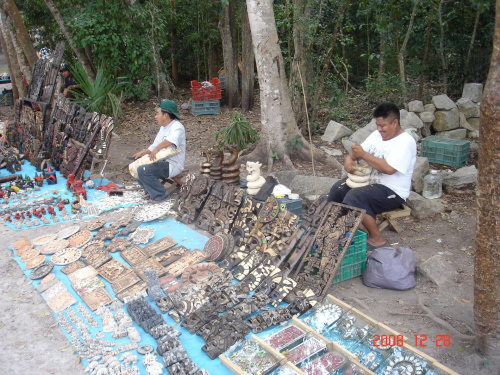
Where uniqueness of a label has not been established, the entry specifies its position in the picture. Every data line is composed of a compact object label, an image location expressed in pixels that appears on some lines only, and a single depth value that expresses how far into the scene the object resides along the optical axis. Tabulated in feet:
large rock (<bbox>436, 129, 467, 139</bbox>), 25.80
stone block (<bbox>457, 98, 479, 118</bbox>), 26.37
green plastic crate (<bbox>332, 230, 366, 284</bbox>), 12.87
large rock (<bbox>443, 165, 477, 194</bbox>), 18.86
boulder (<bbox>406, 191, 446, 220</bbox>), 17.12
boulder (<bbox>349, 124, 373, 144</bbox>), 25.49
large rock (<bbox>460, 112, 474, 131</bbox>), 26.22
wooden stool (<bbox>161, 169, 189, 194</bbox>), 20.43
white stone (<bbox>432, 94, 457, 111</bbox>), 26.11
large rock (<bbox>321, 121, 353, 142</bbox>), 27.02
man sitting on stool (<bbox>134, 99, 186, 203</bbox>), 19.07
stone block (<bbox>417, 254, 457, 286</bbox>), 12.71
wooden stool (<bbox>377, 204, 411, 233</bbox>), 15.30
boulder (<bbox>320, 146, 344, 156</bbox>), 25.08
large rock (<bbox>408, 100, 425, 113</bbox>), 26.20
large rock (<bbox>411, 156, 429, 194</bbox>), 19.08
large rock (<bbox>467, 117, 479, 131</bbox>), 26.41
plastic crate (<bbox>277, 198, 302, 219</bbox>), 15.06
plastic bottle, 18.75
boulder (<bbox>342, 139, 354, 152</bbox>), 25.36
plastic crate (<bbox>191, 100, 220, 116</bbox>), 36.37
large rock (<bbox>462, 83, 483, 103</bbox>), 27.35
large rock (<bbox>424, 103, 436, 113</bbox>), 26.32
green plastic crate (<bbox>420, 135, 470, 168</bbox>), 21.47
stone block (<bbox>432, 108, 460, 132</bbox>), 25.88
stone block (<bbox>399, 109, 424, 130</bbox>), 25.12
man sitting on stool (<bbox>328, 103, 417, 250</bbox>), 13.88
